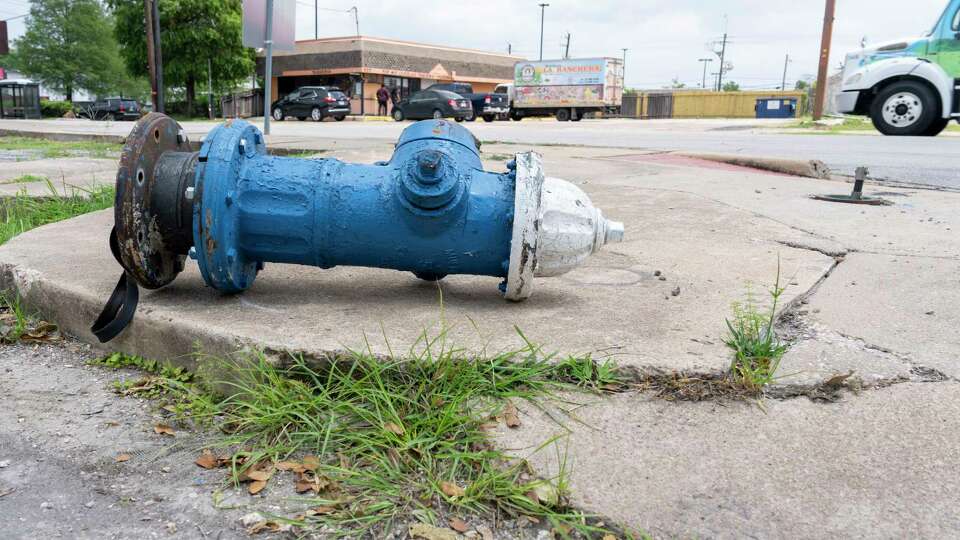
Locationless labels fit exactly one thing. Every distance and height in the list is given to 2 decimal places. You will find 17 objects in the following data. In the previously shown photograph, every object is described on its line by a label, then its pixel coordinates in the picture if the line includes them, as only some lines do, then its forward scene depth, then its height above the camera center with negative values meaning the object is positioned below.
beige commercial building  40.38 +3.59
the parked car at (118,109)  35.34 +0.43
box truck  33.19 +2.21
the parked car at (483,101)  29.28 +1.29
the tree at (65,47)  59.59 +5.48
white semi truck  11.36 +1.08
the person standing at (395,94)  42.44 +2.02
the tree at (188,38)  36.00 +4.02
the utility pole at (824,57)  20.42 +2.55
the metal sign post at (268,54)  8.41 +0.82
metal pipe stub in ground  4.54 -0.31
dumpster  40.19 +2.06
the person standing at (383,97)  36.03 +1.56
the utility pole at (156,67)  12.16 +0.87
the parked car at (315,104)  28.59 +0.87
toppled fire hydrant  2.04 -0.25
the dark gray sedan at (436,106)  26.03 +0.92
